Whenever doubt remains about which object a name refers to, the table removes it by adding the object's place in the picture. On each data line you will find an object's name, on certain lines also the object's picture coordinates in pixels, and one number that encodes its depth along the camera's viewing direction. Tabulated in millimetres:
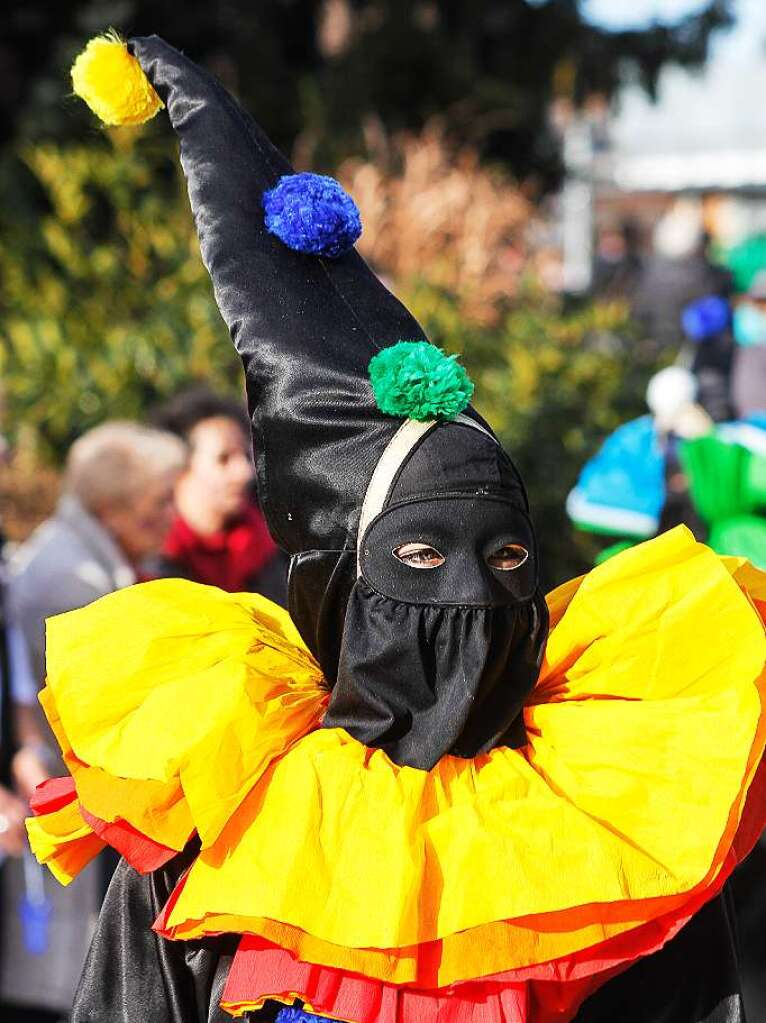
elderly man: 6285
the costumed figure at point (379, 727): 4771
